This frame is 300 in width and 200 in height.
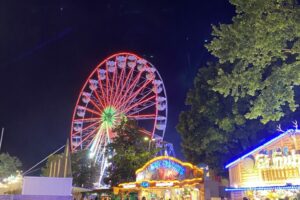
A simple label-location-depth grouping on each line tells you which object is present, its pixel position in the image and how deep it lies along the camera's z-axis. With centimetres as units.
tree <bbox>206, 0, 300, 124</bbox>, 941
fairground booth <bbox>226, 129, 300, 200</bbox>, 1080
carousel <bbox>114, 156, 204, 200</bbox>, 1328
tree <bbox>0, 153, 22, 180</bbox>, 4717
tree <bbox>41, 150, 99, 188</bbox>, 3456
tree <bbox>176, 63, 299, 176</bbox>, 1822
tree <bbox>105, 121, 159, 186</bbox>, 2127
